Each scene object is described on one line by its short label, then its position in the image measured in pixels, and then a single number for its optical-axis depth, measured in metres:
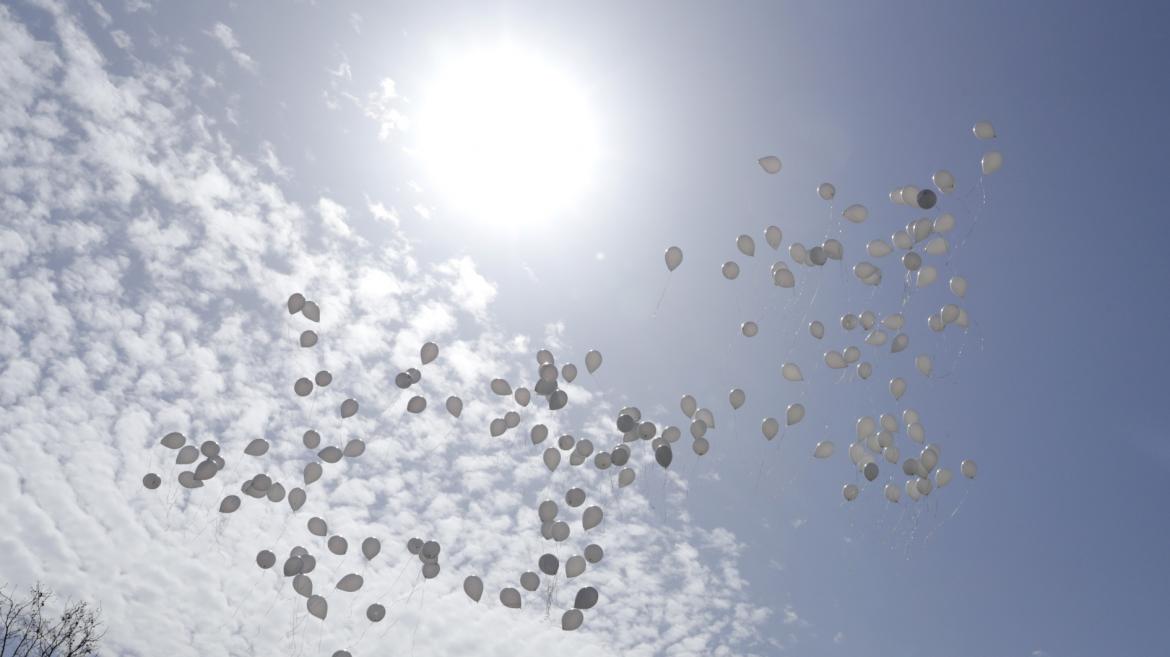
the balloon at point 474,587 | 8.94
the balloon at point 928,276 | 9.38
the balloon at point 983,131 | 9.04
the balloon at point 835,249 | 9.19
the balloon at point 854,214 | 9.49
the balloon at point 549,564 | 8.98
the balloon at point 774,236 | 9.12
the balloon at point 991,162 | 9.09
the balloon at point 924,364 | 9.45
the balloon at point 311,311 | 9.74
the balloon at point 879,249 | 9.15
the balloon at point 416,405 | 9.71
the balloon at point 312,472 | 9.51
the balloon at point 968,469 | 9.66
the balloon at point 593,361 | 9.76
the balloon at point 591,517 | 9.34
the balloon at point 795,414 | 9.77
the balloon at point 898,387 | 9.65
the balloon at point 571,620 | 8.68
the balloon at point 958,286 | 9.38
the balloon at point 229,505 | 9.27
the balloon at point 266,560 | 9.08
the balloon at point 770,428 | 9.84
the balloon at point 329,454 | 9.43
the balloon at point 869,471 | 9.24
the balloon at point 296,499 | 9.19
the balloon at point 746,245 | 9.38
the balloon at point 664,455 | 9.27
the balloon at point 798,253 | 9.30
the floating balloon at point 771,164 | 9.42
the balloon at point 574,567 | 9.11
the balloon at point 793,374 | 9.95
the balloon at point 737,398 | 9.85
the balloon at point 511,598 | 8.84
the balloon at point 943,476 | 9.70
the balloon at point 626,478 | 9.34
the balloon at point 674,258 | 9.70
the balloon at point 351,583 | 9.05
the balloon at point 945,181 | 8.99
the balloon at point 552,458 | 9.52
